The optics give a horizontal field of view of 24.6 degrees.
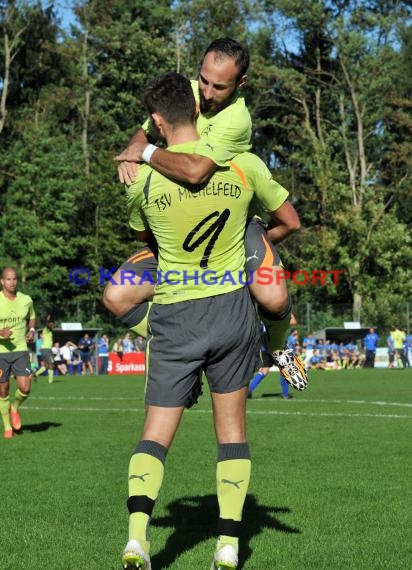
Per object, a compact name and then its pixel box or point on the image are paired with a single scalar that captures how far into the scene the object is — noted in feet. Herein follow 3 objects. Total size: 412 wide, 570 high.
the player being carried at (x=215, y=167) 15.72
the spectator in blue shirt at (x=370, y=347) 137.08
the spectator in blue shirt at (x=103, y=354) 134.31
